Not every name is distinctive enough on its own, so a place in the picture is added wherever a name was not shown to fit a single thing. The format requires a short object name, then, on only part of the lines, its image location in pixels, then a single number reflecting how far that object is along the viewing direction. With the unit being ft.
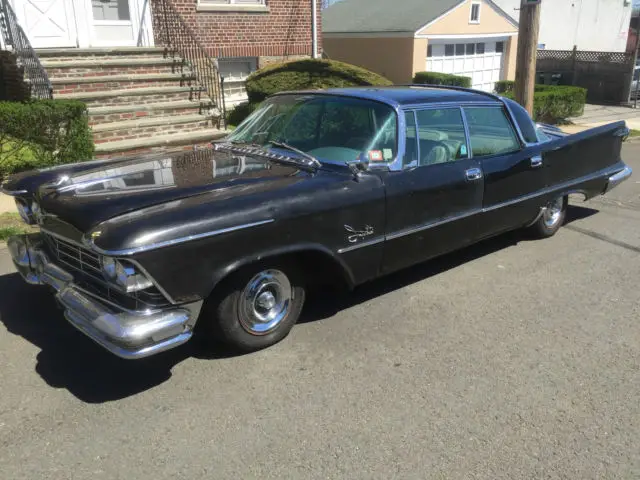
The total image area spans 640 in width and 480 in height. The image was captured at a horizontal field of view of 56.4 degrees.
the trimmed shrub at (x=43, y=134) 23.32
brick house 32.27
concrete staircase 31.42
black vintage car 10.61
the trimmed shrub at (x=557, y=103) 48.37
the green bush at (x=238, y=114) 41.16
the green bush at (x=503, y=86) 70.37
